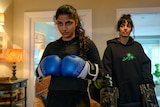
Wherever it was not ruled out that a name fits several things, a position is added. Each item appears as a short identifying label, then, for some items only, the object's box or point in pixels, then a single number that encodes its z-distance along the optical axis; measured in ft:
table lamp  12.10
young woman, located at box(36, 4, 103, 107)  4.96
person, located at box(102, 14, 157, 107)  8.03
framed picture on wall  12.67
